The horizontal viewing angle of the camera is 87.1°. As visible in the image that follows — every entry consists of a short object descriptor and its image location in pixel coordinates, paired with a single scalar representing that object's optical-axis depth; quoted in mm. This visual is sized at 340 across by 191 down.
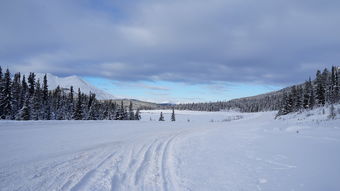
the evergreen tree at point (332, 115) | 12564
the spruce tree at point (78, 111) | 39403
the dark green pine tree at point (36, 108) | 35288
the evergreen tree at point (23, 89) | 40953
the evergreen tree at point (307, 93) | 48381
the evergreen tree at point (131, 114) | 57625
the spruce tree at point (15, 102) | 34162
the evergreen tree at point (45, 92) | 47119
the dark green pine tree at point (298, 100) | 48522
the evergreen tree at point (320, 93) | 45859
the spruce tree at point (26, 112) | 30547
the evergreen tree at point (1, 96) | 30678
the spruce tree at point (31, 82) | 48266
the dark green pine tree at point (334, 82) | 46694
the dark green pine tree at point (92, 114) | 44719
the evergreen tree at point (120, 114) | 48656
